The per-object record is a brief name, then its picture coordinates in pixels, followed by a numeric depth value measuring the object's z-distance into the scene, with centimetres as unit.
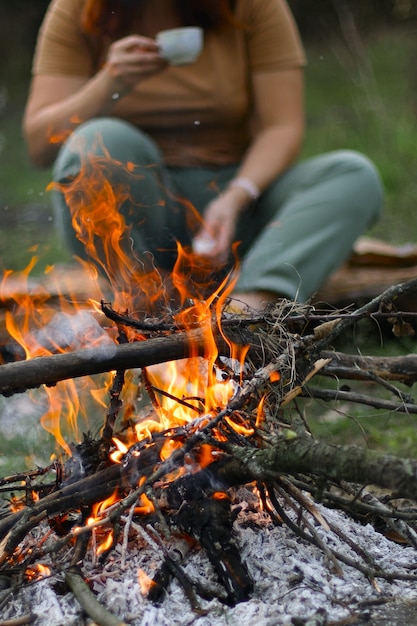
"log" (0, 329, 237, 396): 239
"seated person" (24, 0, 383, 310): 308
